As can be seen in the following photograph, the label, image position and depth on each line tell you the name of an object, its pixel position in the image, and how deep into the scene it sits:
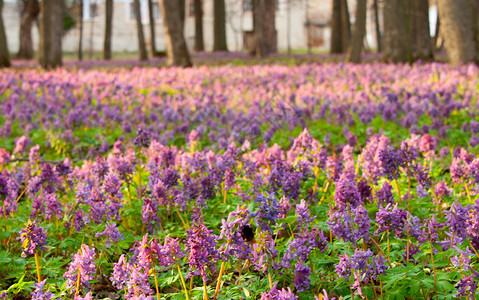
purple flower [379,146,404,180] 3.70
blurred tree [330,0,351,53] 29.16
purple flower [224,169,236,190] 3.95
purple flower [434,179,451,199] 3.78
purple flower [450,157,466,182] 3.81
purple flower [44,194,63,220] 3.53
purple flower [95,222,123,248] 2.91
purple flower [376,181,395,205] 3.56
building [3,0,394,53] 64.88
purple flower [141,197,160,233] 3.35
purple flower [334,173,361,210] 3.10
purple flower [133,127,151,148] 4.37
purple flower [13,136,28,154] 5.23
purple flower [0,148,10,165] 4.68
